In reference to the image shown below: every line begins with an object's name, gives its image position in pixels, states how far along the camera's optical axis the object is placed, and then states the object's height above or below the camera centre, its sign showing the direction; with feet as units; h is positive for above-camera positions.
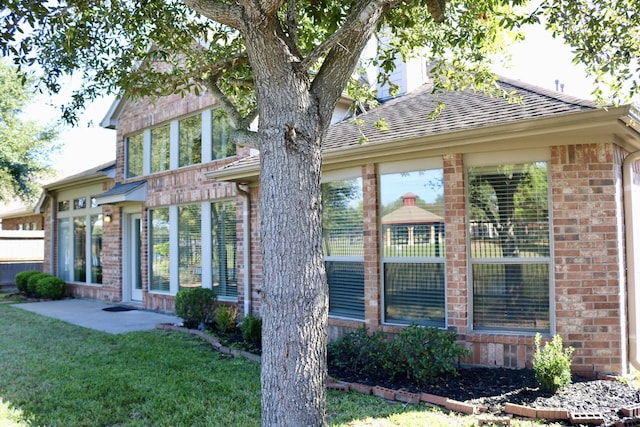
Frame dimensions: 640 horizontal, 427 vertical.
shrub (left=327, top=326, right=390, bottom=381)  19.58 -4.92
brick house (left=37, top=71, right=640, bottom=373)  19.16 +0.43
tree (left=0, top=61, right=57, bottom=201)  64.49 +13.27
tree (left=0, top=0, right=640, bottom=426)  10.48 +5.45
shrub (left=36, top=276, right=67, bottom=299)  47.65 -4.68
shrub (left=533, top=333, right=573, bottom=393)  16.93 -4.65
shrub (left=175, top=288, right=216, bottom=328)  30.30 -4.24
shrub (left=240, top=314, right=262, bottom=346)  25.99 -5.01
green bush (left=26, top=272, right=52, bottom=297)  49.15 -4.38
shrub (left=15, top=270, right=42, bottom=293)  51.06 -4.15
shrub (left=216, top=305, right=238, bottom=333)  28.66 -4.80
